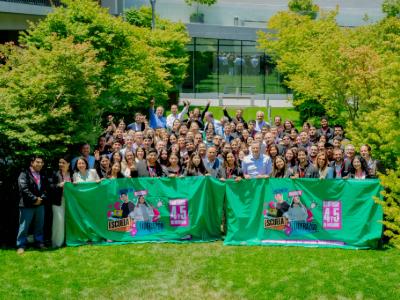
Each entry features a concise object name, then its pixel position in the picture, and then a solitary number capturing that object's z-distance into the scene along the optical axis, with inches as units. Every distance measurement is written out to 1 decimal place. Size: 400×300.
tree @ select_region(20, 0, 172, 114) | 815.1
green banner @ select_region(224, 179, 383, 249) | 444.8
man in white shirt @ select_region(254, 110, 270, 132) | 684.1
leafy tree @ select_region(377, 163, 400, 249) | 343.6
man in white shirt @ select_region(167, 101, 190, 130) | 740.0
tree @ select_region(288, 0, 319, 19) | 1750.7
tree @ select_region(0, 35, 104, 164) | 450.6
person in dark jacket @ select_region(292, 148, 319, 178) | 466.9
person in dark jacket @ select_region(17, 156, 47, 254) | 435.2
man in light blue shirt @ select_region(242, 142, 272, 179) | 490.0
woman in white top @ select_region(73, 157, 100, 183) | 460.8
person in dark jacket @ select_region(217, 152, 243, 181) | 481.1
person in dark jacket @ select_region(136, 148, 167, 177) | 478.3
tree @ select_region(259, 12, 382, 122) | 721.6
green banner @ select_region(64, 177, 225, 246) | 465.1
